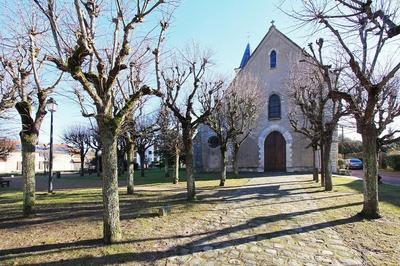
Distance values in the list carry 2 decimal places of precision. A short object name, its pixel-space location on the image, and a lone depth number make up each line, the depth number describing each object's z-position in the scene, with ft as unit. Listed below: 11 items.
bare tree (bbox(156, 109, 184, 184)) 67.97
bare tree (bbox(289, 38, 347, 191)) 44.42
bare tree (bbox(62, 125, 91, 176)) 129.50
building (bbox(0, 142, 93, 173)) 189.06
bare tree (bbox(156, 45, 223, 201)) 38.78
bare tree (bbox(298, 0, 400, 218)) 23.40
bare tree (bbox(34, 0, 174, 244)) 20.66
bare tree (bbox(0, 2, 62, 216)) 29.99
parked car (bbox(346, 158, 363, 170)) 120.07
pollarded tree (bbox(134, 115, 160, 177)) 98.28
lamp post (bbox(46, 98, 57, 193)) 51.24
